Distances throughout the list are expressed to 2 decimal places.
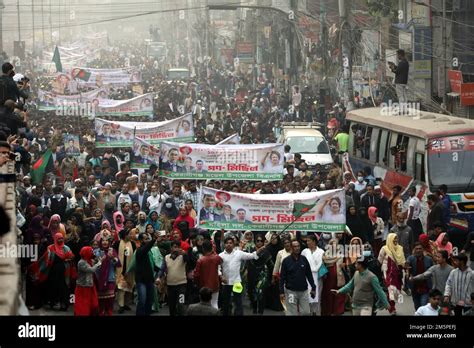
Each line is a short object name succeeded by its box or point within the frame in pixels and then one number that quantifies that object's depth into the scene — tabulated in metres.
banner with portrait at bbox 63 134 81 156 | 22.94
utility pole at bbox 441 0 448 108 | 28.37
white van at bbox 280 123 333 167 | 25.55
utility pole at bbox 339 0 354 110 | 33.66
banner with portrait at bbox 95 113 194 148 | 23.28
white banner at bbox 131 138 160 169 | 20.95
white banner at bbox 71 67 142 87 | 40.50
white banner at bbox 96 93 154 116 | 31.44
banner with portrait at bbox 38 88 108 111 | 33.69
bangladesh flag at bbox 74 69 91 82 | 40.19
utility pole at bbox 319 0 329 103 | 38.75
